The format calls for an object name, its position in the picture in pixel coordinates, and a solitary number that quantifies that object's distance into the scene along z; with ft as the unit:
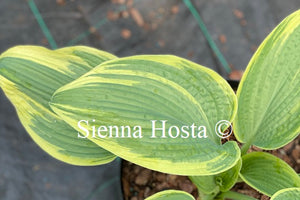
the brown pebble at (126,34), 3.63
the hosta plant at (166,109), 1.93
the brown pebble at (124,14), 3.67
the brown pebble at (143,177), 2.72
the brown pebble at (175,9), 3.68
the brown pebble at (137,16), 3.66
